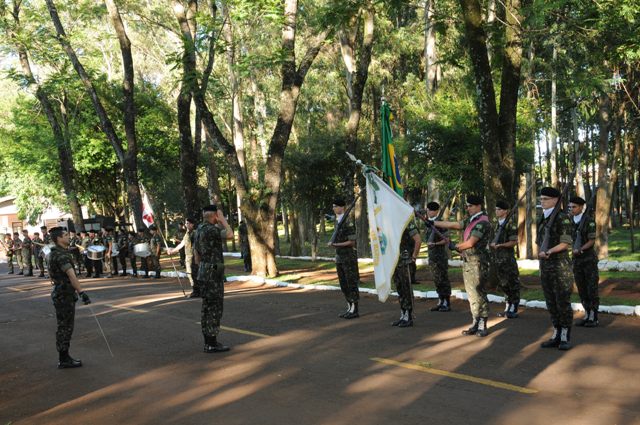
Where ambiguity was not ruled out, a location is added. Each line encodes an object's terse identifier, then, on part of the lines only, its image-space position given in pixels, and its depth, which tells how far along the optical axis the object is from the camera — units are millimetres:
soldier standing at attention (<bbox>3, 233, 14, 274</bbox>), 33438
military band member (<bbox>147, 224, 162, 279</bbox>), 22734
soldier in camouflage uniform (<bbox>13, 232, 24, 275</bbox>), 32094
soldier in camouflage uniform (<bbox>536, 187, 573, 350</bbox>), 8273
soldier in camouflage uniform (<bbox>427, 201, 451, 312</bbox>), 11984
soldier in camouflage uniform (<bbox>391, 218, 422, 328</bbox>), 10273
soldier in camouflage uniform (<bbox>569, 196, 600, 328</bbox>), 9641
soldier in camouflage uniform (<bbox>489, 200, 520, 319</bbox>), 10781
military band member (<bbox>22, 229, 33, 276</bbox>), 30500
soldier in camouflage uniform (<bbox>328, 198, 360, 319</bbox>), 11391
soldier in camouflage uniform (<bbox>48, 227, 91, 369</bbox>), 9109
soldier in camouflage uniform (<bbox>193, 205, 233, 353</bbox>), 9328
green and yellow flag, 11414
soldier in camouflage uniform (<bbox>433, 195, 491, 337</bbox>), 9224
